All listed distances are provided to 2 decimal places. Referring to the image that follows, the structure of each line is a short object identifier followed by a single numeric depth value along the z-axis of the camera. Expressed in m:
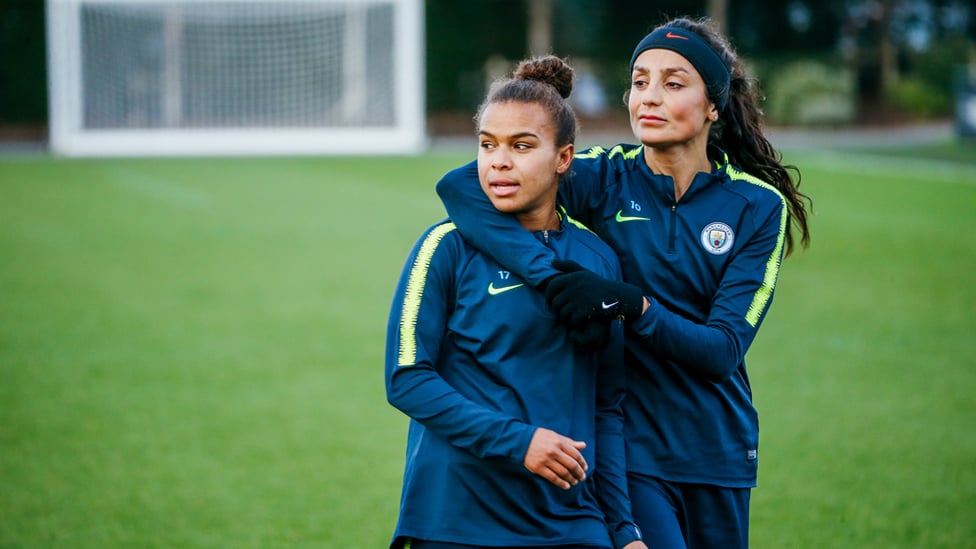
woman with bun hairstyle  5.59
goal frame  53.31
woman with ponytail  6.54
